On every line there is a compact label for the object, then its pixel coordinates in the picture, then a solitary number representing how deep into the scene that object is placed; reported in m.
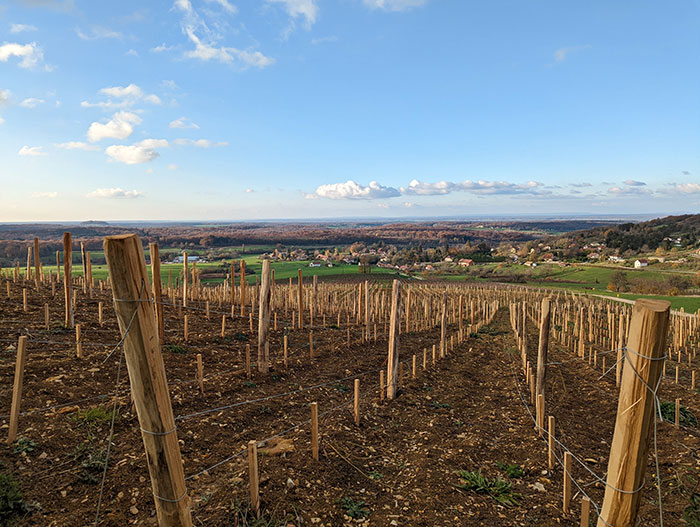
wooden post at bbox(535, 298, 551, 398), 8.47
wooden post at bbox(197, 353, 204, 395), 8.39
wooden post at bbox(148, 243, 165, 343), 9.94
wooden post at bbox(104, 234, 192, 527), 2.70
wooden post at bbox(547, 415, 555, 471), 6.37
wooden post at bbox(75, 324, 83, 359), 8.65
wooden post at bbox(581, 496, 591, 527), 3.86
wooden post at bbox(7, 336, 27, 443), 5.61
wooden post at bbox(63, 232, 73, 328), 10.41
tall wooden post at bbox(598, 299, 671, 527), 2.73
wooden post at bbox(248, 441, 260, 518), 4.57
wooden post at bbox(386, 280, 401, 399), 9.93
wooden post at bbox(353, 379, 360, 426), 7.63
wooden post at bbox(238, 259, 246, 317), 16.65
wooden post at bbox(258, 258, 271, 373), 10.66
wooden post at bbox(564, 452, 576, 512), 5.24
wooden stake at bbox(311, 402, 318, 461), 5.82
